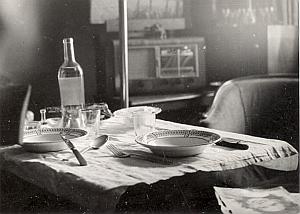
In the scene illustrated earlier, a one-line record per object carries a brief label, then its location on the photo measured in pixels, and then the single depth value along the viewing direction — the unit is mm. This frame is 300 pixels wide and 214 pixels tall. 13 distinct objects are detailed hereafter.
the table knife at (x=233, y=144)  1304
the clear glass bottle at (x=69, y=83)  1626
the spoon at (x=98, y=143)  1338
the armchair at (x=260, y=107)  2201
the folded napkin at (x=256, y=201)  1152
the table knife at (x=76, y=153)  1194
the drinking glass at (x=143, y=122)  1499
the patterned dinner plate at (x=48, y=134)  1440
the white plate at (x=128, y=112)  1705
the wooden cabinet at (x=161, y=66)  3568
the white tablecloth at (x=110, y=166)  1053
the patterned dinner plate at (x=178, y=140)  1215
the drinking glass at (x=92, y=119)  1500
